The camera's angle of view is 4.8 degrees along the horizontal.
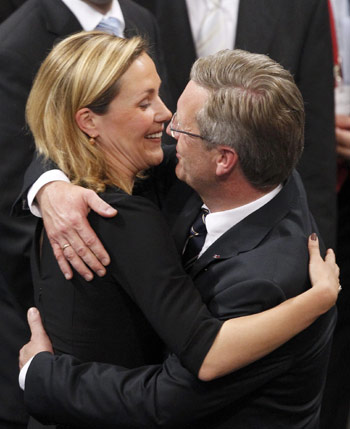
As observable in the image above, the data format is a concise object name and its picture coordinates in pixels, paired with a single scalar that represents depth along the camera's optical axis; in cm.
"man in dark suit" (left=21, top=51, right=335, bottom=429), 565
